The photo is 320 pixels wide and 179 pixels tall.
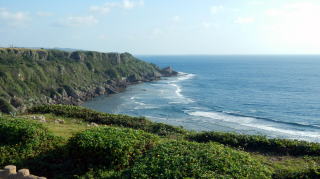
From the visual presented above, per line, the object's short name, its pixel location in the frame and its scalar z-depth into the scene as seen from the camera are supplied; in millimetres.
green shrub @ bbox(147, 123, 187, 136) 20891
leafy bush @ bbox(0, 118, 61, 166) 14008
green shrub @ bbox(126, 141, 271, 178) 10383
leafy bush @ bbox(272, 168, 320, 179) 11039
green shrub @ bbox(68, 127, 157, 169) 12391
